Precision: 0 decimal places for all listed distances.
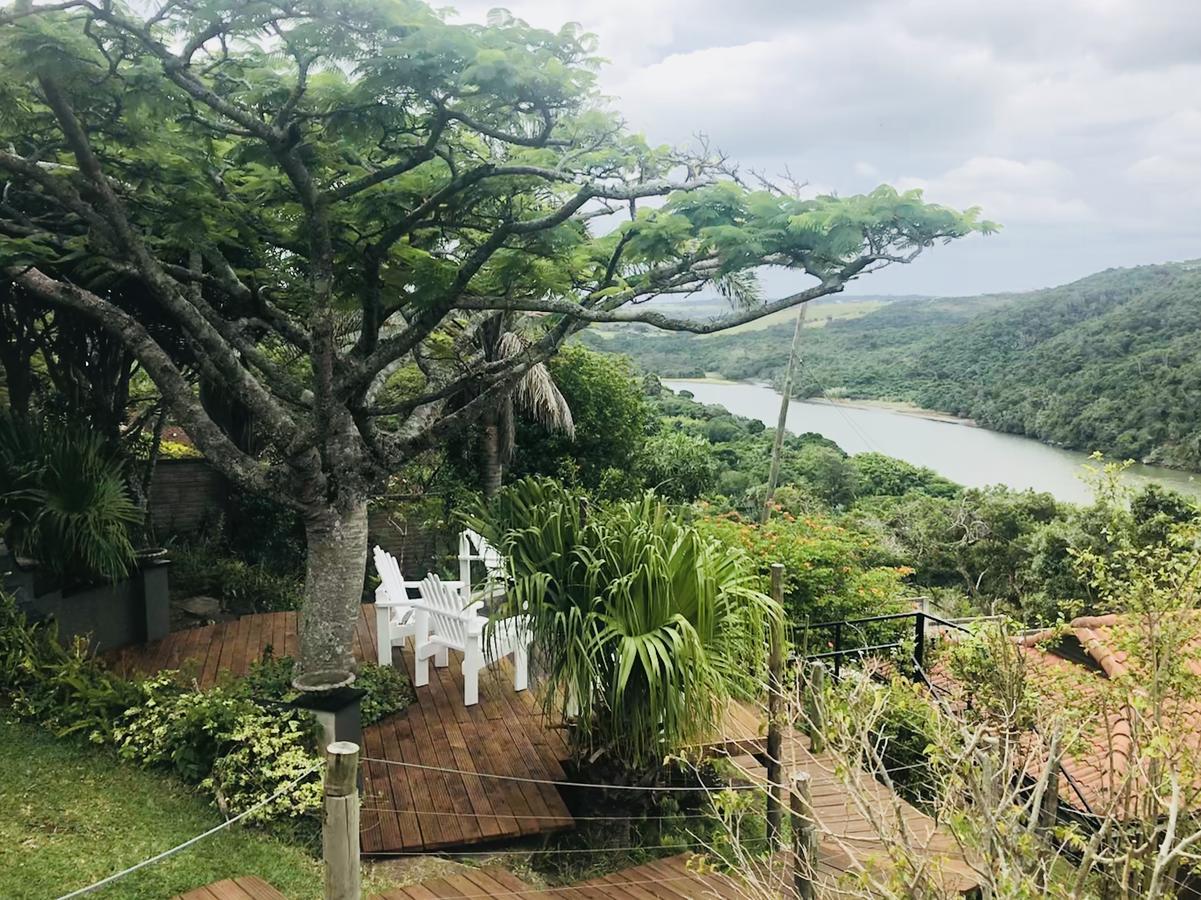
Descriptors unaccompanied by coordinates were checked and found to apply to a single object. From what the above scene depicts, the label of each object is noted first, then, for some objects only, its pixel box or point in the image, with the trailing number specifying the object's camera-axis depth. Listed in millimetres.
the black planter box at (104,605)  5824
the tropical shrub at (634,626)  4211
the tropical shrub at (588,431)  11625
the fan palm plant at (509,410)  10055
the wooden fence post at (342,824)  2299
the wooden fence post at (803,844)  2998
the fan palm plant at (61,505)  6012
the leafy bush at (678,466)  12508
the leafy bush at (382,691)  5523
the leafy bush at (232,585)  8531
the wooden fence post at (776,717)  3730
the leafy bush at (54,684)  4809
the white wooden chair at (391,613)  6094
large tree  4285
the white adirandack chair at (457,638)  5496
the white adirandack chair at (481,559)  4781
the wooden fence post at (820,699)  2658
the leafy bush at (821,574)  8125
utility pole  13359
